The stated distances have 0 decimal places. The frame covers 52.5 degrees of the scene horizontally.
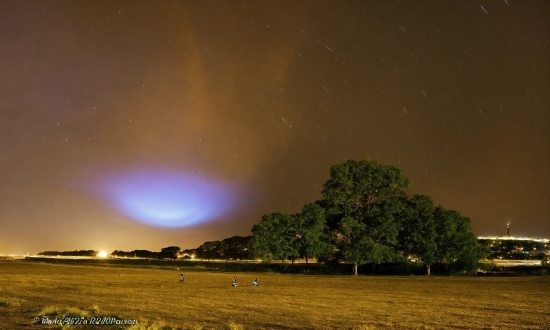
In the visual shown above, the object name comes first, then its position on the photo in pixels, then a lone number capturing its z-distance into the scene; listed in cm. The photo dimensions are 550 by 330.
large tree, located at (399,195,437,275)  8188
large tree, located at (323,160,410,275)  8300
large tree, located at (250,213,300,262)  8969
